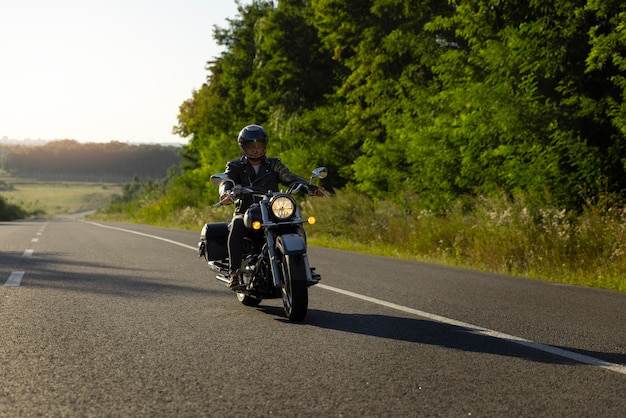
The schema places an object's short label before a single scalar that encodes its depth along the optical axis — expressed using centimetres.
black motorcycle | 1360
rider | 1488
